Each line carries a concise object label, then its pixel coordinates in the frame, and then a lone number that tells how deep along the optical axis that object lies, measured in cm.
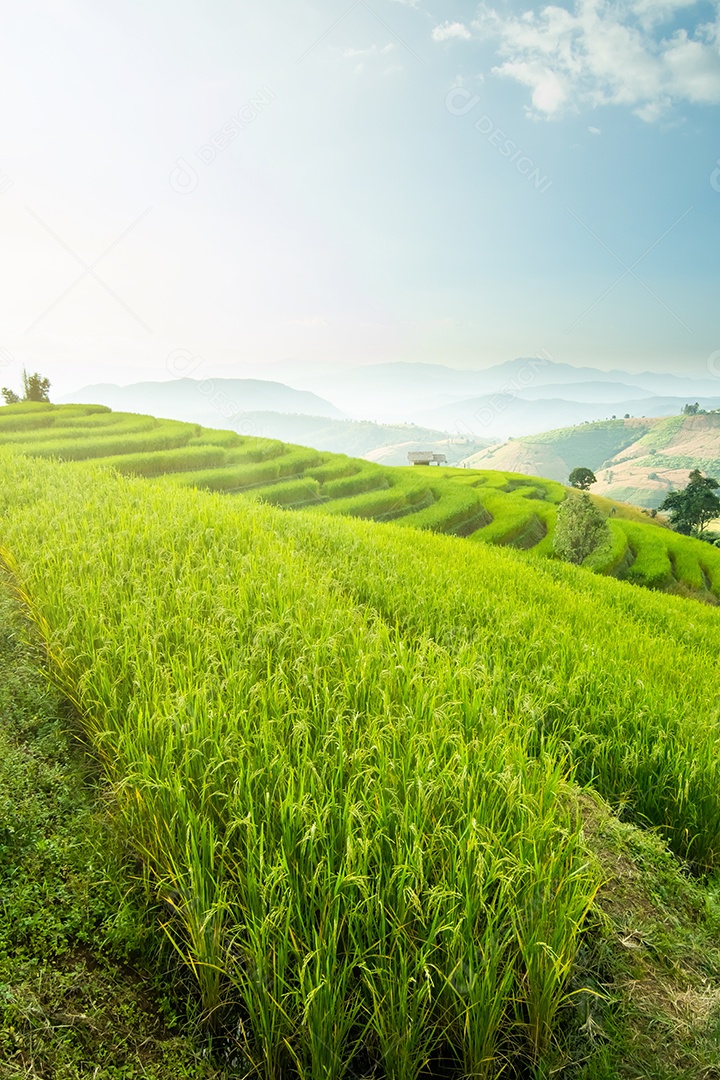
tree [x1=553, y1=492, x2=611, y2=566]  2381
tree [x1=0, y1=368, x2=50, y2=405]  3938
